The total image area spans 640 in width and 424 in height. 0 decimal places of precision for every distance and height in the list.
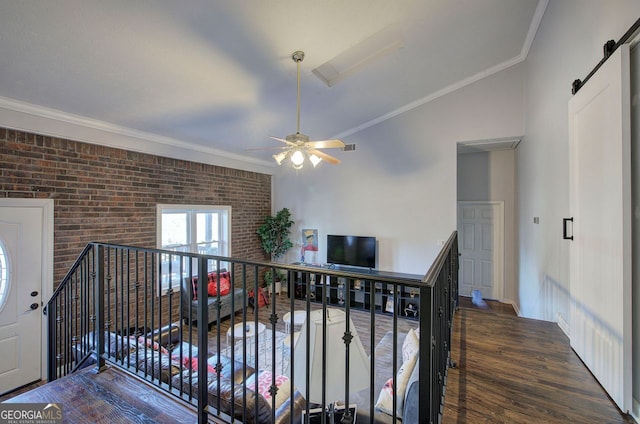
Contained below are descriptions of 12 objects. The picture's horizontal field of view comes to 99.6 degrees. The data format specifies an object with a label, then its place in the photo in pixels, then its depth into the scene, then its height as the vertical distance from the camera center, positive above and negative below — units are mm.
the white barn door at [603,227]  1435 -61
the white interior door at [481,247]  5492 -662
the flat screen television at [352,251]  5150 -705
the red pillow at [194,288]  4637 -1282
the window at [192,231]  4496 -315
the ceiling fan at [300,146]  2725 +723
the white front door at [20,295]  2928 -918
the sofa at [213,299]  4633 -1482
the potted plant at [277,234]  6031 -436
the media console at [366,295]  4781 -1582
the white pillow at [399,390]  1854 -1267
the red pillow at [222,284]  4752 -1274
